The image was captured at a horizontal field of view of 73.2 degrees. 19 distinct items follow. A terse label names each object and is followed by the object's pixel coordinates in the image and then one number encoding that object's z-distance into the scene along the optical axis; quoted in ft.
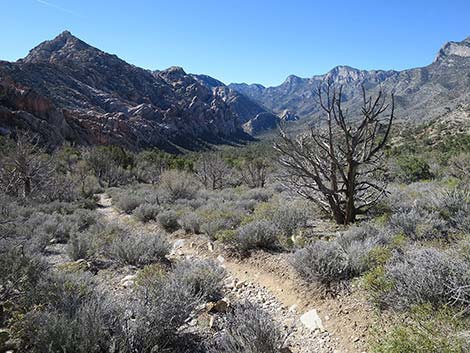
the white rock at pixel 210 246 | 26.06
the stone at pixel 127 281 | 18.28
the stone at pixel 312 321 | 13.93
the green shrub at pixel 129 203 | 49.11
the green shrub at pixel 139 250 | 21.83
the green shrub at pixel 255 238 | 23.57
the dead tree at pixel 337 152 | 24.67
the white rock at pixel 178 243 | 28.69
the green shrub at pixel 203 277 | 15.98
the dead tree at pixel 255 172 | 89.61
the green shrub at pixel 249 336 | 10.39
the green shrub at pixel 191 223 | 31.24
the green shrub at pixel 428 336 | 8.89
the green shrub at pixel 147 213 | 39.37
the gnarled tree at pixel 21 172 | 52.85
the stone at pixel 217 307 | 15.15
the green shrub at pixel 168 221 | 34.37
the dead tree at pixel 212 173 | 92.27
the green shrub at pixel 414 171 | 67.67
